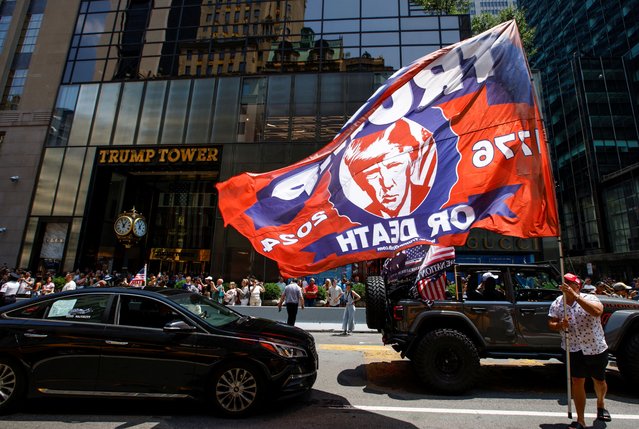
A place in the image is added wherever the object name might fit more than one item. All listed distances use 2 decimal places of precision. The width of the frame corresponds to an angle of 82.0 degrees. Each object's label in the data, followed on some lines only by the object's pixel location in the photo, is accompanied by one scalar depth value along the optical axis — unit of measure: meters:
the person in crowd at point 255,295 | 15.67
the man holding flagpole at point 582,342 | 4.19
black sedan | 4.64
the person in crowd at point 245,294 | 16.22
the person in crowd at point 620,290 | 10.62
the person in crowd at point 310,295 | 15.22
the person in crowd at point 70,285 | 13.19
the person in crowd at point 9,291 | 12.70
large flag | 4.24
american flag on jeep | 6.24
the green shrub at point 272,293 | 16.81
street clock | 21.89
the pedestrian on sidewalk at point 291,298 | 10.31
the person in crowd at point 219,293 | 16.36
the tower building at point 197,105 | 22.95
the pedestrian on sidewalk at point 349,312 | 12.34
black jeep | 5.61
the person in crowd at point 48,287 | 14.65
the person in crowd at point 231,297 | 15.84
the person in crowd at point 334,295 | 14.86
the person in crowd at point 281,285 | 17.08
